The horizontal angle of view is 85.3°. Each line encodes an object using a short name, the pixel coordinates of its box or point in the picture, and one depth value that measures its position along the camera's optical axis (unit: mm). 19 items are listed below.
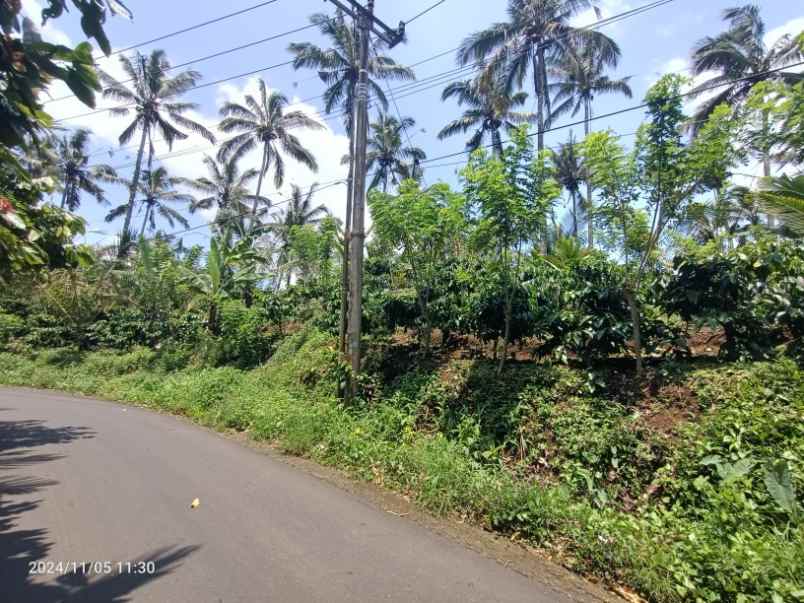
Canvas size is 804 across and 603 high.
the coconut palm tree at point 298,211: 32388
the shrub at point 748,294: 5676
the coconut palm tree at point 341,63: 15594
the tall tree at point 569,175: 28053
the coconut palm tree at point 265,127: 26609
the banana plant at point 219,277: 15656
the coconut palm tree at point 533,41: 19297
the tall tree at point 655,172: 5867
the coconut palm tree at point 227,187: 31969
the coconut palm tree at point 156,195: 32156
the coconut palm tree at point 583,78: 20469
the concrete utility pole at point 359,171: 8211
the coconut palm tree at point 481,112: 22797
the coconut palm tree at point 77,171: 31812
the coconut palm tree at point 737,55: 20641
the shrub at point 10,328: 20656
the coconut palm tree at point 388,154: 29453
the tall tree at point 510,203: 6770
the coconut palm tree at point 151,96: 26797
